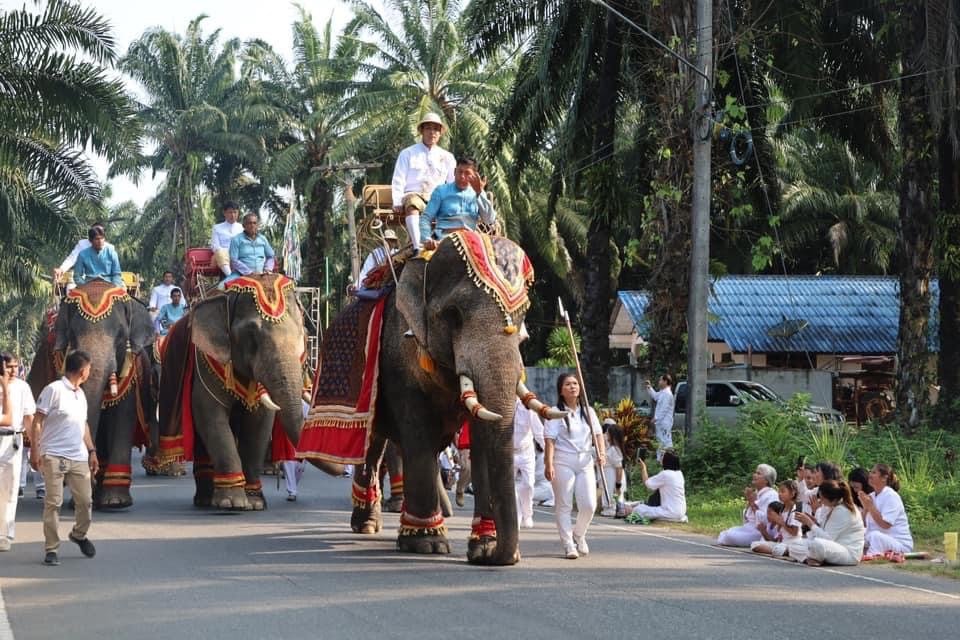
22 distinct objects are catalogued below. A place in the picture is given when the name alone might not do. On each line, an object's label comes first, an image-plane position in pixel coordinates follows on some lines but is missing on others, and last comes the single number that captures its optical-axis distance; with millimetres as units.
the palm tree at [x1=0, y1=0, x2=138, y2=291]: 26938
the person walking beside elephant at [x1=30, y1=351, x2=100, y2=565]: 12211
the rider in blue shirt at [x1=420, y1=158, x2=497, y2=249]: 12873
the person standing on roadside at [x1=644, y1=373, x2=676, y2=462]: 23438
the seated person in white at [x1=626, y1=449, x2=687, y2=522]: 16828
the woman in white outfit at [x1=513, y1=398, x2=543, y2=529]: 15875
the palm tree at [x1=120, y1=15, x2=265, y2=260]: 59375
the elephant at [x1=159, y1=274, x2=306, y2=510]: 16203
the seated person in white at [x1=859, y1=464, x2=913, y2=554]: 13422
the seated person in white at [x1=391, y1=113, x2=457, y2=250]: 13938
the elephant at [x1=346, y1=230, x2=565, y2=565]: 11203
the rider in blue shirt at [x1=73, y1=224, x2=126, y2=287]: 17500
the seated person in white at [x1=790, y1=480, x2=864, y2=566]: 12664
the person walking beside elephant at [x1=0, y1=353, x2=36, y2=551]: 13195
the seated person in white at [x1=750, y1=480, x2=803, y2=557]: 13336
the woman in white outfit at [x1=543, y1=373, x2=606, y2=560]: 12742
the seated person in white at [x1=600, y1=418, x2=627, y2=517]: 18531
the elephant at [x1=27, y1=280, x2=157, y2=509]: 16750
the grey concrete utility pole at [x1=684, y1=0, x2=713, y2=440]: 20344
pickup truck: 30562
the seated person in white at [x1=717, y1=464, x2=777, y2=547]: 14226
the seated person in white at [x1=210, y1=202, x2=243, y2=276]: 18000
